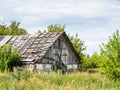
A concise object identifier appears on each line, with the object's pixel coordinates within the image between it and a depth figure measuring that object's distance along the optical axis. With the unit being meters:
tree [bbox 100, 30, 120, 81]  21.94
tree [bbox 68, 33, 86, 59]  50.50
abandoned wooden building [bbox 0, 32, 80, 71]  33.31
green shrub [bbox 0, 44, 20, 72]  32.64
